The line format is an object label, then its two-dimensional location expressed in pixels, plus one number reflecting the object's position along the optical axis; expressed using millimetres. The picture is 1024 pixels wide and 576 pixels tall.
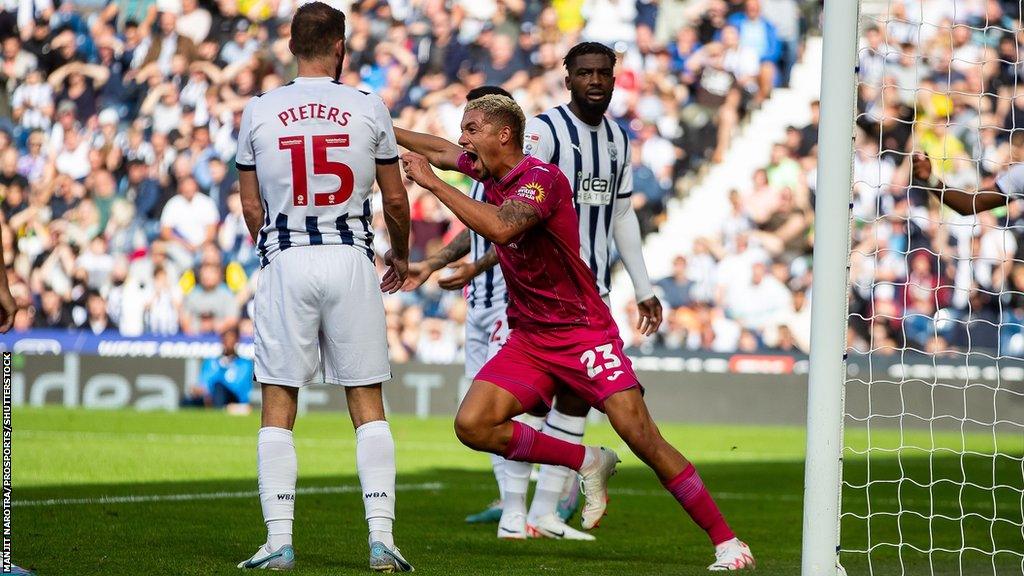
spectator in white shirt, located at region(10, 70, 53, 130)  43062
